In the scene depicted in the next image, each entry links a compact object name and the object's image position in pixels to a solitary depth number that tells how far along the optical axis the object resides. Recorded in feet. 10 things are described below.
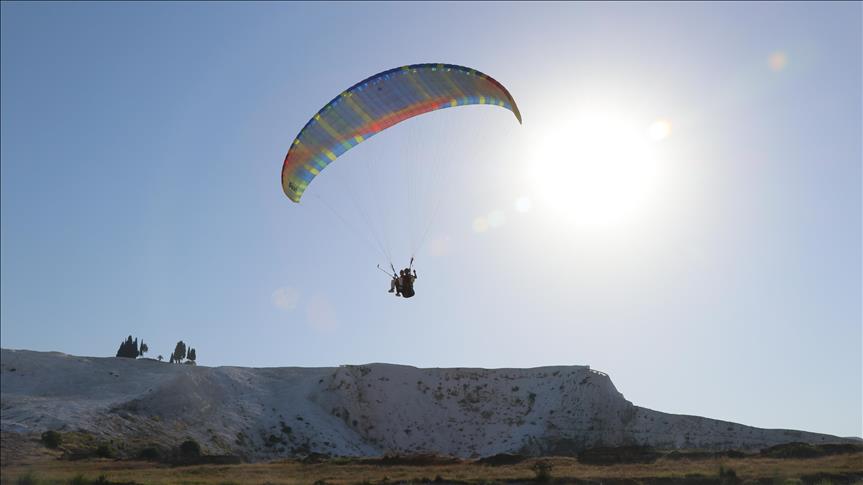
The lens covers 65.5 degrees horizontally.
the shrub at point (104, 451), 103.57
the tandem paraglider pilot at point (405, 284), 75.36
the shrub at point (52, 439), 102.22
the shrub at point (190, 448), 122.52
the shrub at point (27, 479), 60.80
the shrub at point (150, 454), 109.40
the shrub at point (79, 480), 64.23
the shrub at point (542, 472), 71.12
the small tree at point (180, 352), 206.90
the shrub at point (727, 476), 67.56
